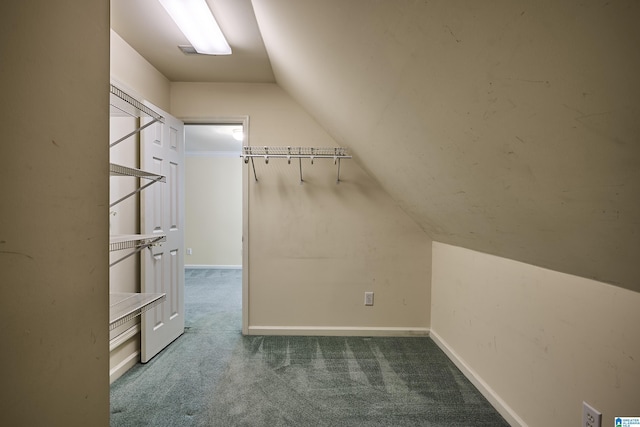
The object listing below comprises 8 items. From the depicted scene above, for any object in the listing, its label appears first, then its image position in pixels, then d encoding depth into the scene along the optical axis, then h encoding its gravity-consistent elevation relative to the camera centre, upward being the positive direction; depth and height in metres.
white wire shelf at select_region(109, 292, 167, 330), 1.12 -0.45
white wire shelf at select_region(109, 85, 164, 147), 1.22 +0.49
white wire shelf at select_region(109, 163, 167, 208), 1.16 +0.15
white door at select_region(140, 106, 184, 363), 2.15 -0.19
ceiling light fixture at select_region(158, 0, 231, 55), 1.51 +1.08
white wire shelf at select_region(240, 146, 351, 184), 2.45 +0.49
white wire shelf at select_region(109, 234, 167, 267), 1.24 -0.16
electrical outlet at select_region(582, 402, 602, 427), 1.05 -0.78
